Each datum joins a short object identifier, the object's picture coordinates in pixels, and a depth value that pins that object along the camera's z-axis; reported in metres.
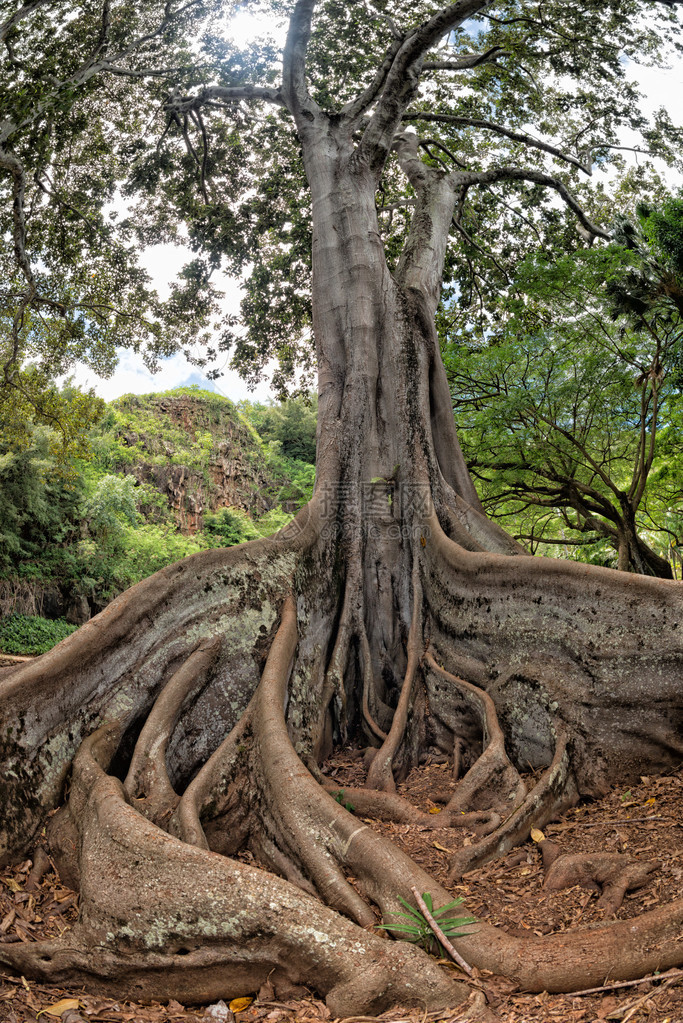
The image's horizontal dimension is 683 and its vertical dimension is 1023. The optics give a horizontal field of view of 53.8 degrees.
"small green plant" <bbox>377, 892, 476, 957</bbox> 3.04
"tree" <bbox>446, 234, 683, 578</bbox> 10.62
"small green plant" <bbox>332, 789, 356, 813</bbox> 4.45
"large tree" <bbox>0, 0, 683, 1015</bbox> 2.95
